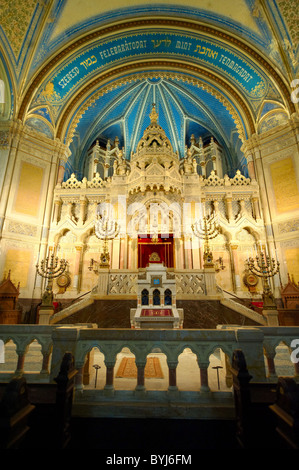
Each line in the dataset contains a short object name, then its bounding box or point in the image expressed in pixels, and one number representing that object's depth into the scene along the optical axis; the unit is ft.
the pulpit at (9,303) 28.30
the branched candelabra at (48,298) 22.04
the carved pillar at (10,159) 36.37
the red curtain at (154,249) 41.73
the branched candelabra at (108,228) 37.47
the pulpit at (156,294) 18.53
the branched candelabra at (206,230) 27.51
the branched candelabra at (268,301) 22.00
